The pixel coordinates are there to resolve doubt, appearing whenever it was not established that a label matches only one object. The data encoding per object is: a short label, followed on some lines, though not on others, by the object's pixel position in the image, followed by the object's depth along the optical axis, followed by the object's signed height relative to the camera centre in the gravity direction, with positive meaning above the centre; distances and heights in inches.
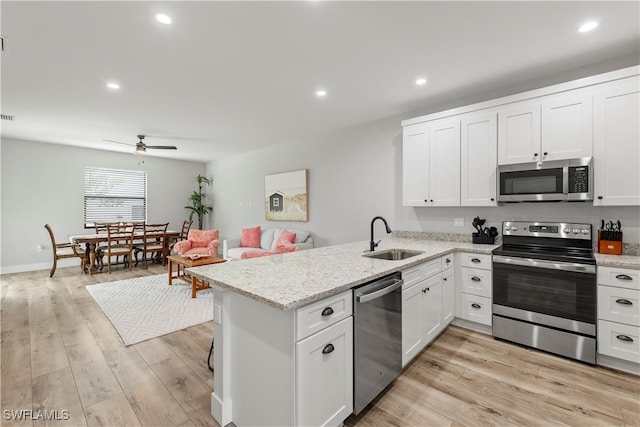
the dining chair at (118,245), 222.1 -27.1
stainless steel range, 90.5 -26.5
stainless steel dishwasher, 66.1 -31.6
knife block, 96.7 -11.4
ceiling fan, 195.0 +44.8
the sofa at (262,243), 191.6 -23.1
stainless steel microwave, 97.1 +11.9
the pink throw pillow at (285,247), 183.9 -22.9
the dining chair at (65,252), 208.8 -32.4
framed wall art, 209.5 +12.5
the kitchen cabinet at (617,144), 89.8 +22.9
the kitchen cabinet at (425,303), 85.7 -31.0
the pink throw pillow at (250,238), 227.3 -20.7
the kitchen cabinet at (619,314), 84.0 -30.7
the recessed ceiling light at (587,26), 81.0 +54.5
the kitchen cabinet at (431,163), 127.3 +23.4
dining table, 211.3 -22.6
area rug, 121.6 -49.0
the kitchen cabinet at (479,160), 116.8 +22.7
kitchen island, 53.5 -26.8
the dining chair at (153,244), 237.0 -28.5
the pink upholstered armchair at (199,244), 209.8 -24.6
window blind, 249.9 +15.5
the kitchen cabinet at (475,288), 110.3 -30.2
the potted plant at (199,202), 304.0 +11.0
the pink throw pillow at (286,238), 197.6 -18.0
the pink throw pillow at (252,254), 184.7 -27.8
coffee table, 163.9 -30.2
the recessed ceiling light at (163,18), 76.7 +53.5
